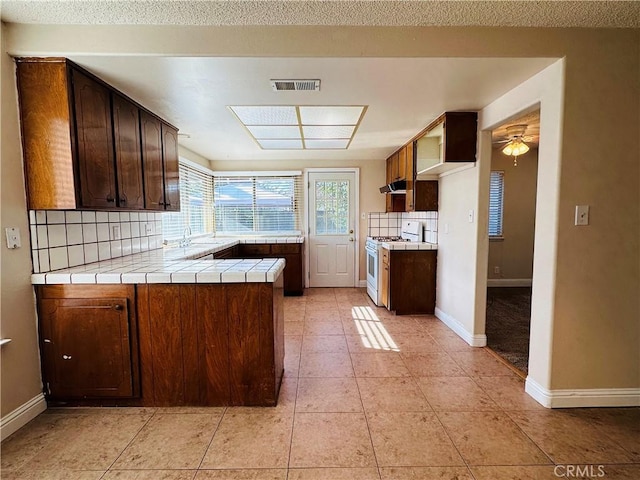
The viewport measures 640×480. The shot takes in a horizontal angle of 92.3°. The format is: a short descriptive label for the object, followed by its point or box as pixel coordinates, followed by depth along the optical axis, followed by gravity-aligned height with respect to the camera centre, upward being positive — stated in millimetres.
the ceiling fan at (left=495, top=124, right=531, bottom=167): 3627 +904
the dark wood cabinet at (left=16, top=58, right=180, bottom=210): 1812 +524
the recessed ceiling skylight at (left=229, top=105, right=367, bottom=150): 2648 +947
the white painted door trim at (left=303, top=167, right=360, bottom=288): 5113 +24
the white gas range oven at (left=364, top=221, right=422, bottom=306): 4137 -455
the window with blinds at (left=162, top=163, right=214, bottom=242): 3804 +164
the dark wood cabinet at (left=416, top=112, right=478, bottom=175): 2807 +736
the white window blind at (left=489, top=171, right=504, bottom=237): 4965 +225
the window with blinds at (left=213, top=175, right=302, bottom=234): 5188 +252
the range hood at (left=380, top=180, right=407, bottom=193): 4043 +423
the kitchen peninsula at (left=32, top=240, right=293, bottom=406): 1893 -727
